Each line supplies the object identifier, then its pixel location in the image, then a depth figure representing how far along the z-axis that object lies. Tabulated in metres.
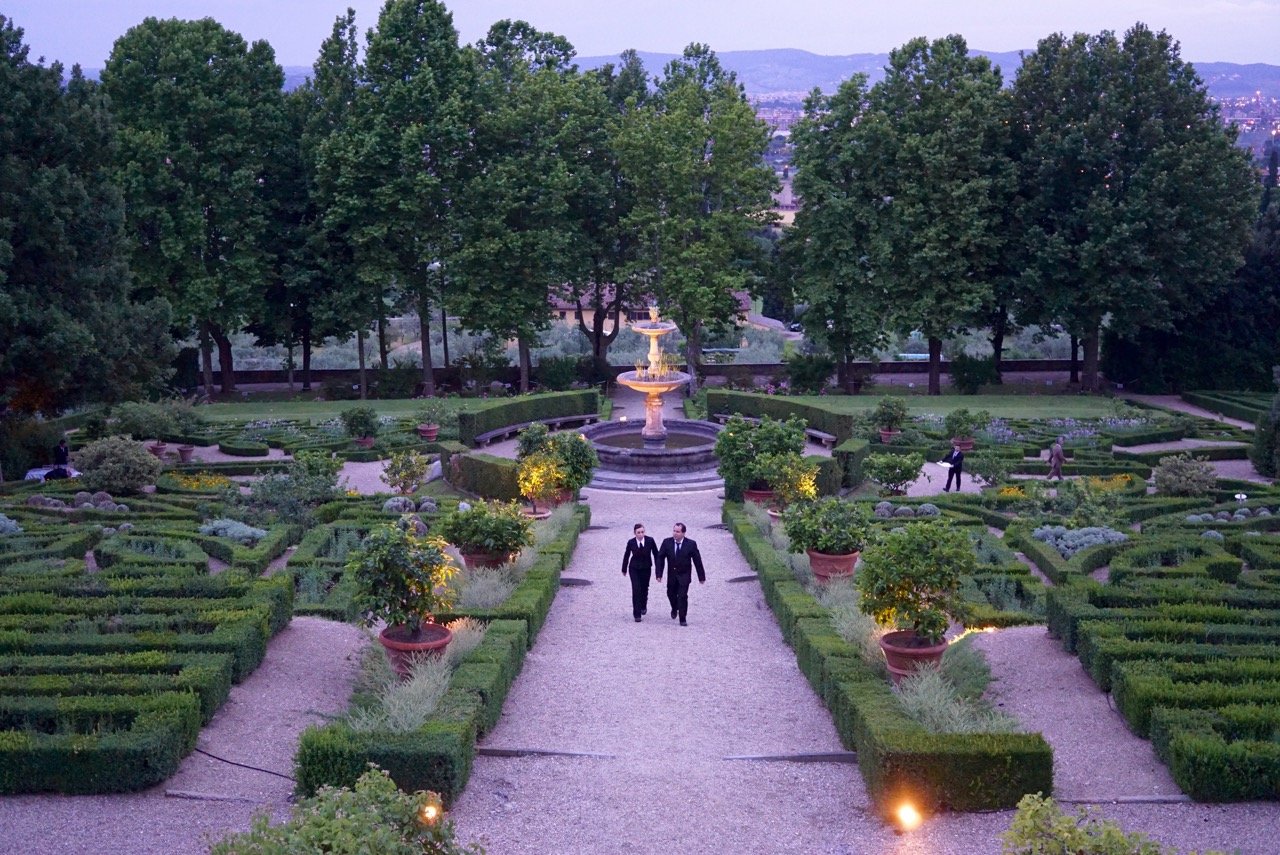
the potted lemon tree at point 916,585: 11.72
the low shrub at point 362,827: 6.23
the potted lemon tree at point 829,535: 15.89
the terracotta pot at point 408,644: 12.15
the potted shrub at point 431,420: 28.22
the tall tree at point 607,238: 39.31
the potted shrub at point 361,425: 27.27
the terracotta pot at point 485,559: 16.06
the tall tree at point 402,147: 36.19
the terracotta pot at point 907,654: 11.74
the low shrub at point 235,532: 17.95
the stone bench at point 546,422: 28.34
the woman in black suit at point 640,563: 15.21
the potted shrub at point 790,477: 20.23
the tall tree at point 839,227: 36.72
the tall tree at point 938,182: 35.75
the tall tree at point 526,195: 36.75
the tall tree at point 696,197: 37.56
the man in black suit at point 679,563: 15.10
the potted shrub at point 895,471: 22.16
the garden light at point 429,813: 6.77
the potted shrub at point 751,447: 21.80
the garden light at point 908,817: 9.29
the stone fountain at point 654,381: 26.97
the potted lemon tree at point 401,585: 11.88
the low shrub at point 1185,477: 21.36
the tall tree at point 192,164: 34.81
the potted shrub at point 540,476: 21.20
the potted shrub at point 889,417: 27.64
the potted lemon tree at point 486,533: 15.82
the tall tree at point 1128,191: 34.25
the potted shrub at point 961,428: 26.34
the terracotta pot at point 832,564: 15.99
